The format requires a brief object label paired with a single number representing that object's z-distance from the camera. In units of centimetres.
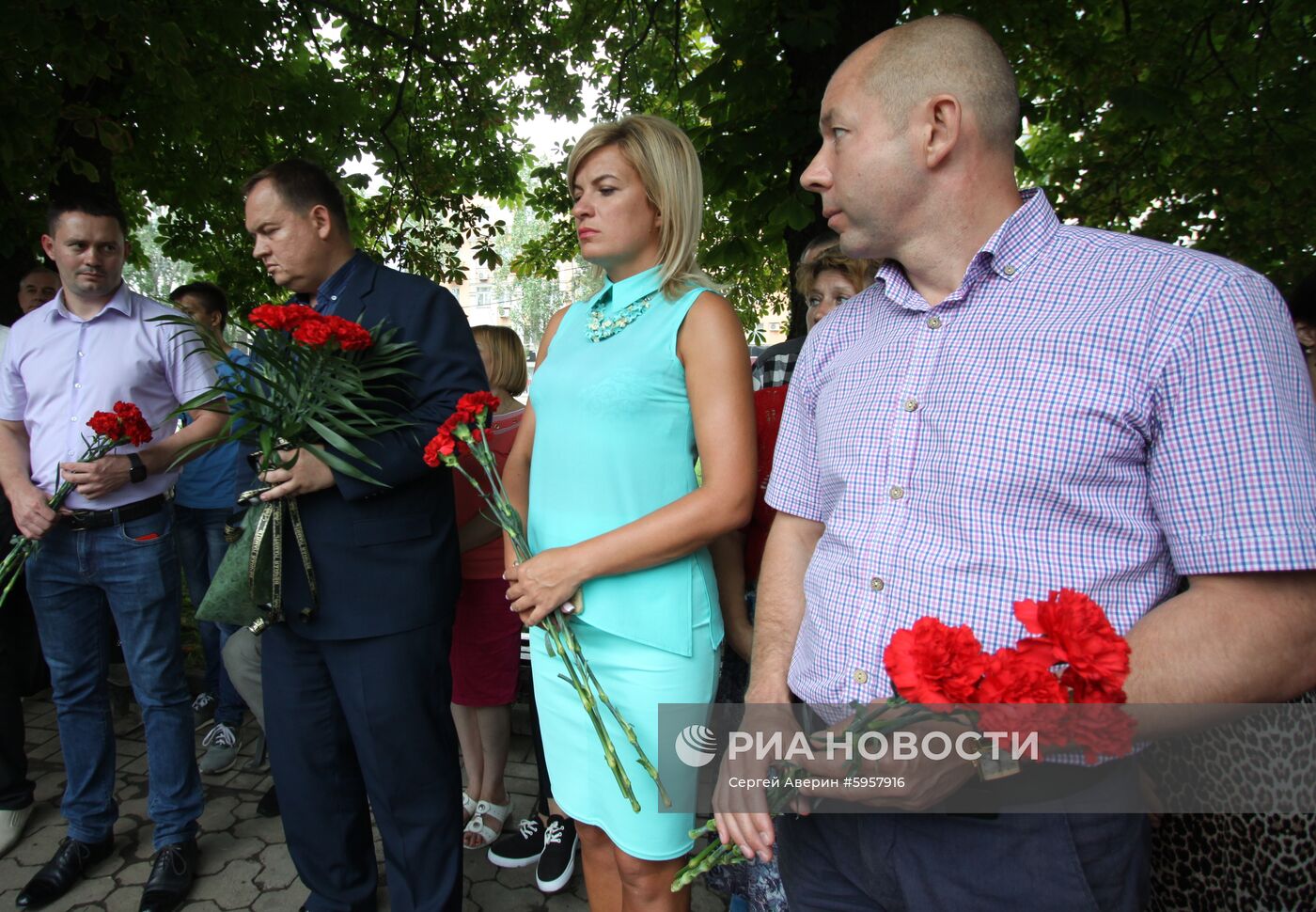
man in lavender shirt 312
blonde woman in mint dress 188
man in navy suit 238
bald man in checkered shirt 108
